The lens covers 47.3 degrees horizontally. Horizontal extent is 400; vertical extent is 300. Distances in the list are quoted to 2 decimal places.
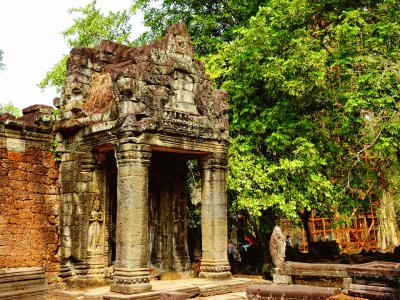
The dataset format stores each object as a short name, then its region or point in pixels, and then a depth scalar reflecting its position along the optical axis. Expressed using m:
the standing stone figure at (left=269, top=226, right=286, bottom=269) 11.59
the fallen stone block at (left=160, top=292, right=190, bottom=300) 7.85
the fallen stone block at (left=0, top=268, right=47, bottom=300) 8.38
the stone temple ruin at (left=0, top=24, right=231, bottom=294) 8.90
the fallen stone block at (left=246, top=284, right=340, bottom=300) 7.41
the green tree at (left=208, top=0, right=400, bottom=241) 12.23
